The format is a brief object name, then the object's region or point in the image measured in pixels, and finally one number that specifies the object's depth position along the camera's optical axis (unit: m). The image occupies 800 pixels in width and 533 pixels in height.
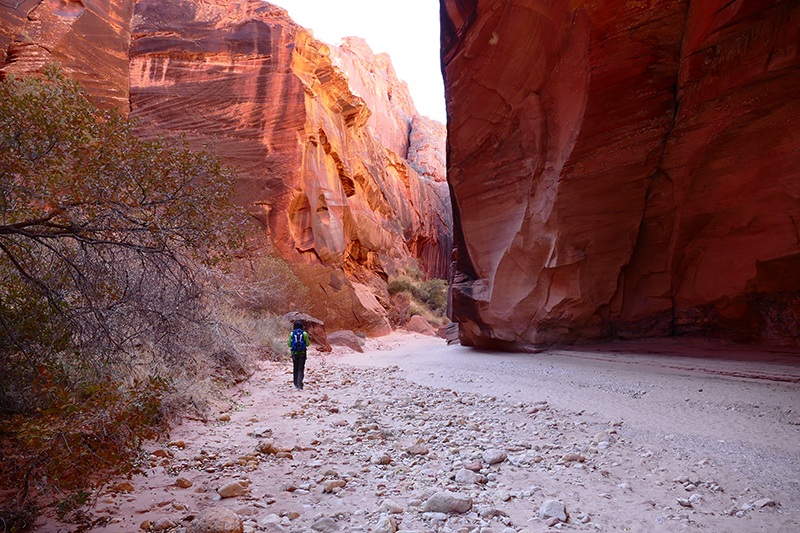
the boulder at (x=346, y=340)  15.77
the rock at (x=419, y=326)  25.58
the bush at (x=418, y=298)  28.21
